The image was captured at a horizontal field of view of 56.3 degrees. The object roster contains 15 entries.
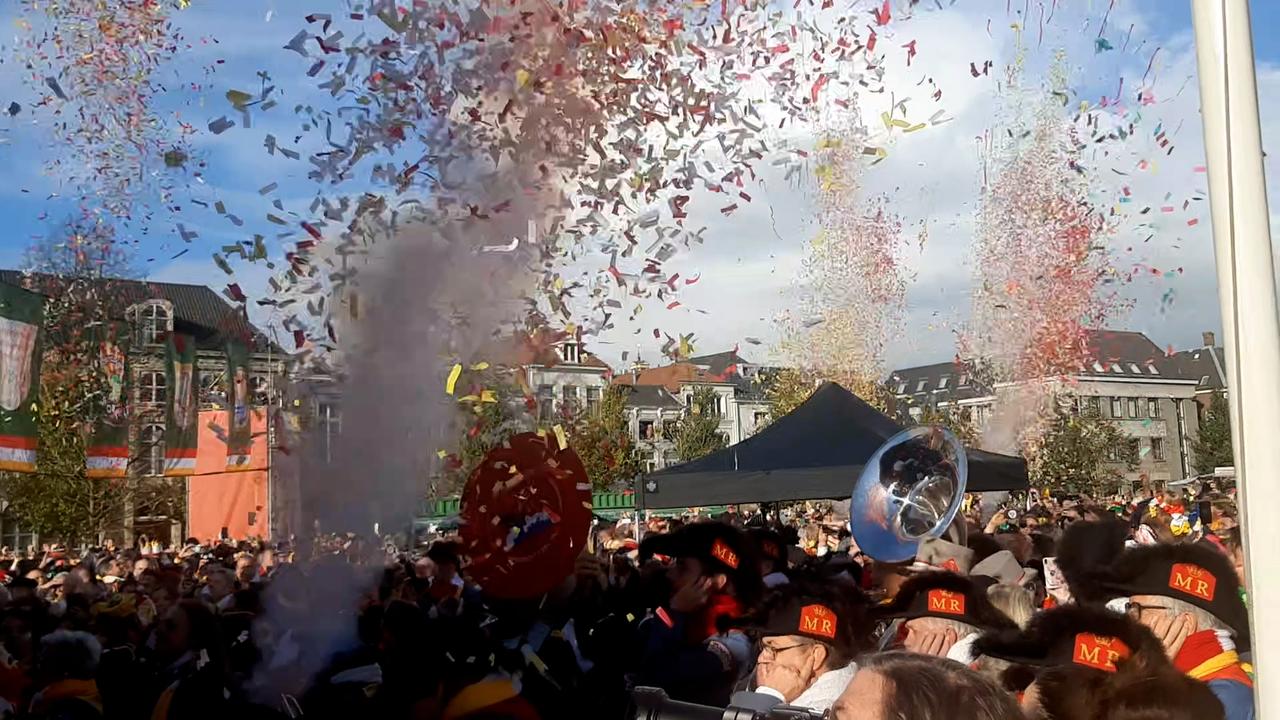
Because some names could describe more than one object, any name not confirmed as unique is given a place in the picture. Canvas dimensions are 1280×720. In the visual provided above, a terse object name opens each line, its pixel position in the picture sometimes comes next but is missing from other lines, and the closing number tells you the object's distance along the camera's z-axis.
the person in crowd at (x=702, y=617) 5.11
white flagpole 2.04
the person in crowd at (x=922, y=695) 1.97
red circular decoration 5.45
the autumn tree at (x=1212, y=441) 47.78
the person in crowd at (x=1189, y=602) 3.68
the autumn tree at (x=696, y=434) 42.56
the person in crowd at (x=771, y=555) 6.38
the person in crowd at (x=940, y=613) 4.50
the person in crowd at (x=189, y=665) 5.29
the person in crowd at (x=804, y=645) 4.12
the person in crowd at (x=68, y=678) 5.62
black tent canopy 9.29
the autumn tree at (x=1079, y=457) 34.34
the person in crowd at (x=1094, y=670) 2.76
